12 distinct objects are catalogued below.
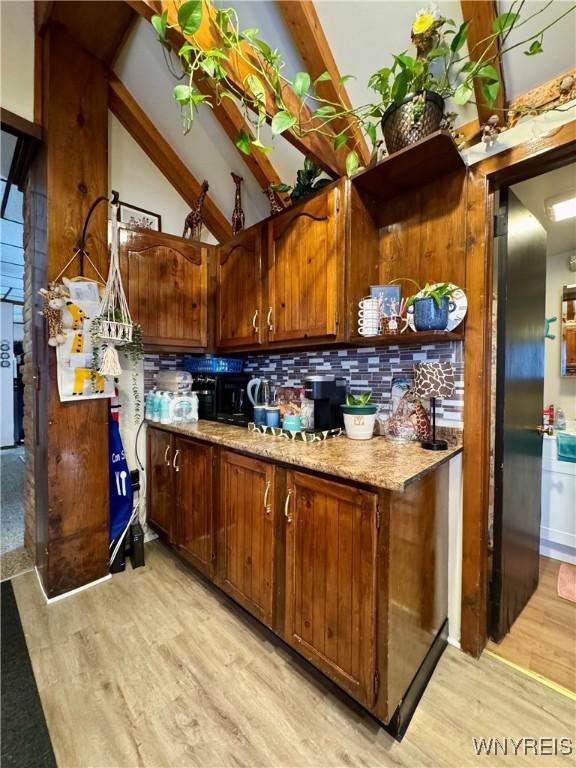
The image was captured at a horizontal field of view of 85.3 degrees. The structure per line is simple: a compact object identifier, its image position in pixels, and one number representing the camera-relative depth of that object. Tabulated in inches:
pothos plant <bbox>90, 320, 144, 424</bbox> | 73.6
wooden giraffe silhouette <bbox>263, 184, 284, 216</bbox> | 78.2
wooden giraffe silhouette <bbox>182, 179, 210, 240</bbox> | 94.2
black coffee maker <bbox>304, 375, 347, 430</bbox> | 67.6
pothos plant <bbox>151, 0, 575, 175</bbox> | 43.1
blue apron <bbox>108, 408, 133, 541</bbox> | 82.7
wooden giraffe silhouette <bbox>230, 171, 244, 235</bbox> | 92.6
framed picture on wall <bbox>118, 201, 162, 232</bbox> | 92.7
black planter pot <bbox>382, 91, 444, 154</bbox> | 50.8
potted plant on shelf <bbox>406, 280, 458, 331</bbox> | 53.3
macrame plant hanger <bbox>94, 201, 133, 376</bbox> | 67.7
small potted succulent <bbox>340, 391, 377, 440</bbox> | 63.4
